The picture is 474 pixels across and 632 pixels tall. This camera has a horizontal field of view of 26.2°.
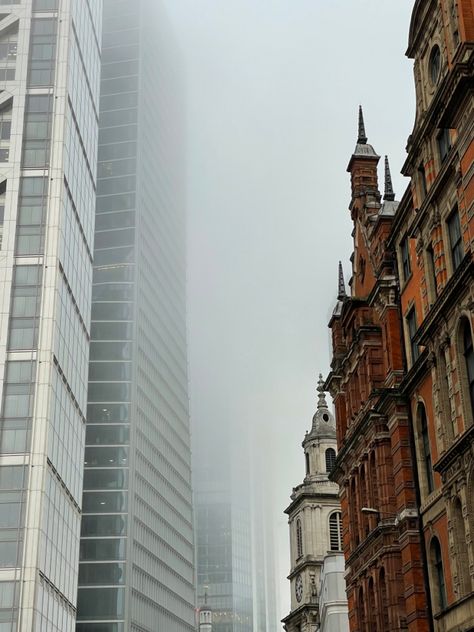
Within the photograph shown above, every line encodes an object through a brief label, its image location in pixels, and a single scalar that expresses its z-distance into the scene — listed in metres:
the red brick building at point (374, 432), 37.72
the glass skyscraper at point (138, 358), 123.94
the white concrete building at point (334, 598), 55.56
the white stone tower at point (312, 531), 91.31
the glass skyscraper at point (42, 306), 69.06
